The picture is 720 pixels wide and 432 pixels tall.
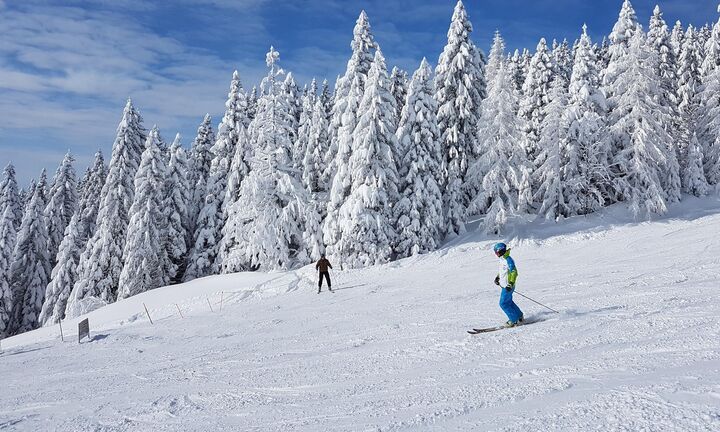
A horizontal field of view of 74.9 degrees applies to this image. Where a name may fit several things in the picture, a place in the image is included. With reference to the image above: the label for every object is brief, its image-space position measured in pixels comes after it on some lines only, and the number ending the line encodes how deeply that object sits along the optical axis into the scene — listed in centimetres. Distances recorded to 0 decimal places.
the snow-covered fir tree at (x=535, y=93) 3681
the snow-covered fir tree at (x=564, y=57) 5353
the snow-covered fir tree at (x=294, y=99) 4325
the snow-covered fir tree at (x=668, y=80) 3170
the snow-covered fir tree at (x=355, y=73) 2817
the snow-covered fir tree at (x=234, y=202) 3092
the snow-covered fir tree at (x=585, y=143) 2988
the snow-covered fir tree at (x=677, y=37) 4647
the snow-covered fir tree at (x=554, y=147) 3005
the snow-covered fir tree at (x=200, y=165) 4003
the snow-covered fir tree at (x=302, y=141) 3700
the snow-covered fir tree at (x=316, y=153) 3353
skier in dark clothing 2059
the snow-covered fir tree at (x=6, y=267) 3738
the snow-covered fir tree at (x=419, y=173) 2652
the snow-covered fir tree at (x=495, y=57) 3728
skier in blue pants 997
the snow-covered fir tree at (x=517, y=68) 5209
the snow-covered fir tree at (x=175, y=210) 3584
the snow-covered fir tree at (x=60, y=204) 4169
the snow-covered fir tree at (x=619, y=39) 3238
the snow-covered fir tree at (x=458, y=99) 3106
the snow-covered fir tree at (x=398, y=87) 3247
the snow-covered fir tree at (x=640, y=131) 2945
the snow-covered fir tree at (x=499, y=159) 2883
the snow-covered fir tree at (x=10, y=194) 4181
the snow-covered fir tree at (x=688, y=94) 3594
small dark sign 1473
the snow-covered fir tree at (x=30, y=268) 3969
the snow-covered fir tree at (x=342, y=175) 2694
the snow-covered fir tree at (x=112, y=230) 3319
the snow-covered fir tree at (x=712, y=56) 3719
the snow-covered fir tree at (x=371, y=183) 2564
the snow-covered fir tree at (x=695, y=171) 3316
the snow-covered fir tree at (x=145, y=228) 3241
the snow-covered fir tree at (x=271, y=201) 2950
